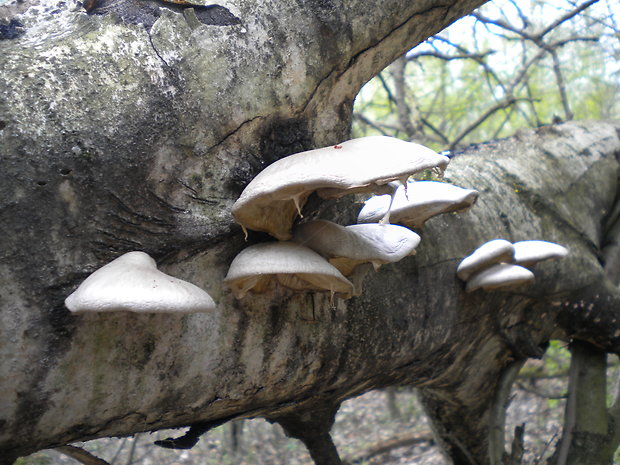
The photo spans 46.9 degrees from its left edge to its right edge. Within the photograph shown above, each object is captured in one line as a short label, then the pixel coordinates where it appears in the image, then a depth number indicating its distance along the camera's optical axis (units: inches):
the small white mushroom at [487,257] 20.7
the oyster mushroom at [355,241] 15.8
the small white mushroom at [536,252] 21.5
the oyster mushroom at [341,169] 12.9
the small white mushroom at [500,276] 21.0
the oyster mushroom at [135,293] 12.1
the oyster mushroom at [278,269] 14.4
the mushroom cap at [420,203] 18.2
